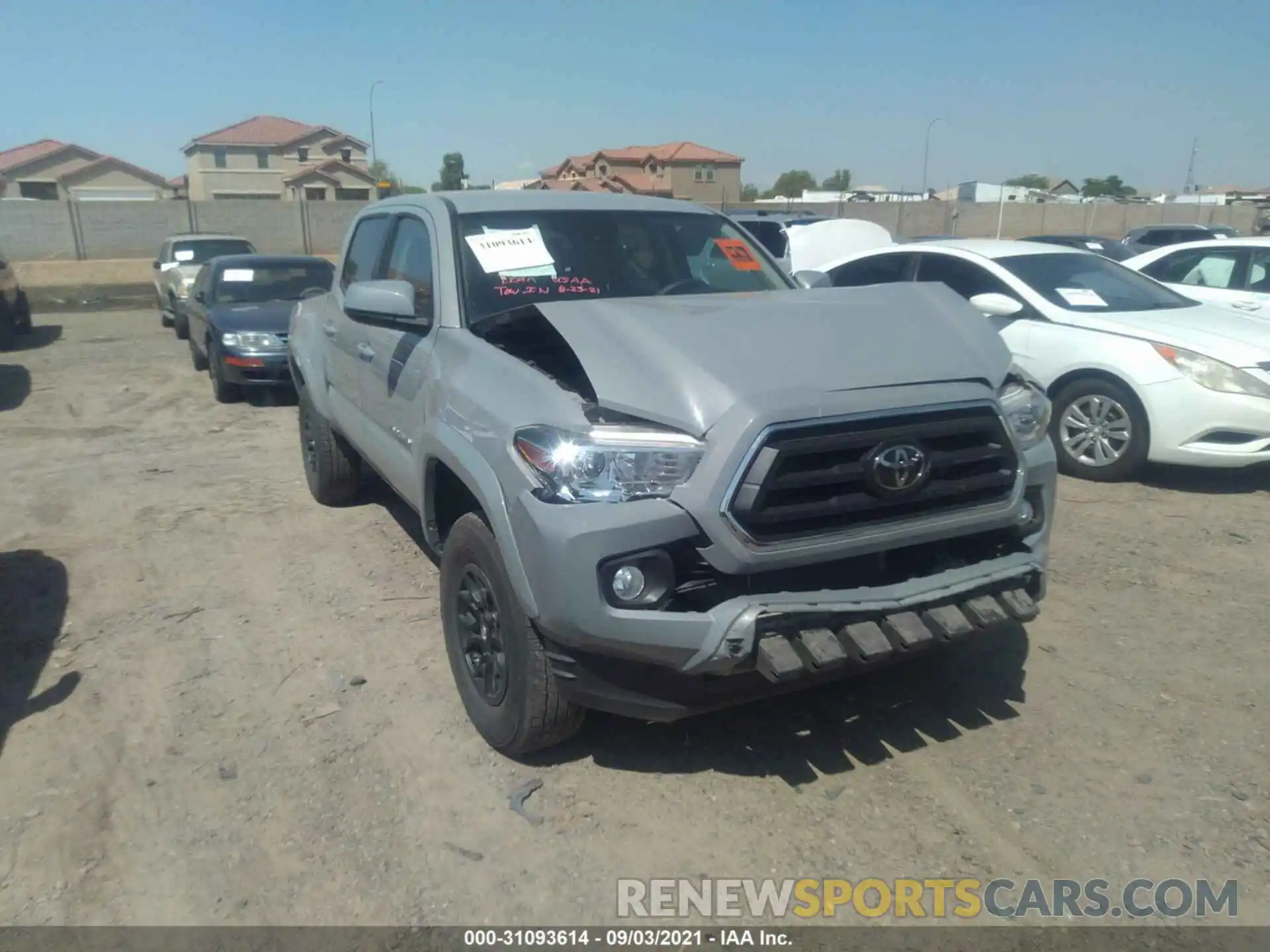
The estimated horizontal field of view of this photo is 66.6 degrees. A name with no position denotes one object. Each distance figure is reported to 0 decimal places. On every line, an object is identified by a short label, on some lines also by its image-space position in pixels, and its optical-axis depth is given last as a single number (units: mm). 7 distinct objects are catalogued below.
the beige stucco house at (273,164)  68062
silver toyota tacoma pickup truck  2760
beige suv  16016
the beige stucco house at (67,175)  70750
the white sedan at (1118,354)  6203
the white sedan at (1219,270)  9186
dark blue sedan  9609
